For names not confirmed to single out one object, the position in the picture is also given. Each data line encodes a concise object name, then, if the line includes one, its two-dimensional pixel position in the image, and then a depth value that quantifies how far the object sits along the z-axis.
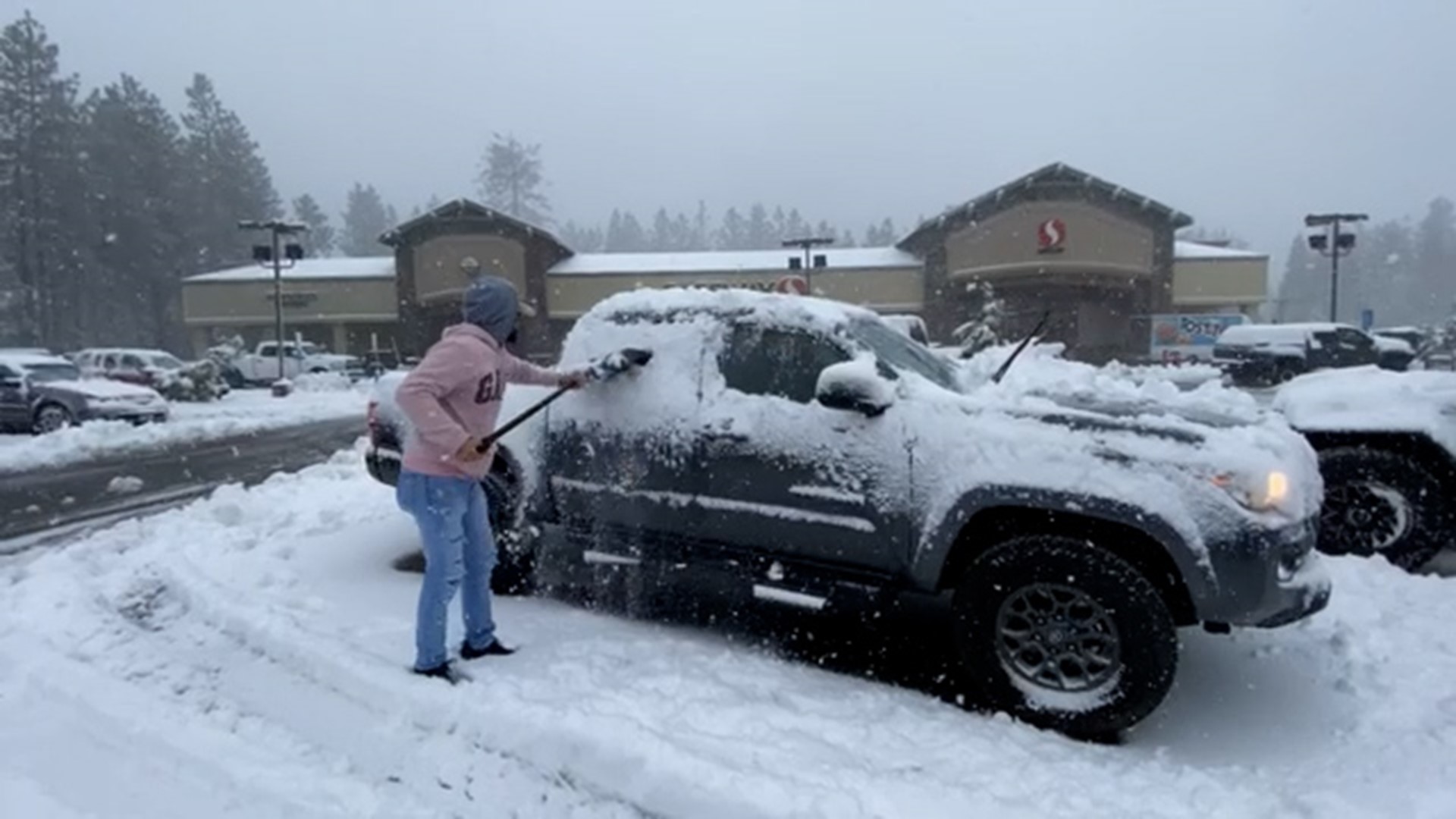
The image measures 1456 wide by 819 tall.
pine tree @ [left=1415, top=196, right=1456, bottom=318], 106.50
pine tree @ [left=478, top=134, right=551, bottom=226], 76.88
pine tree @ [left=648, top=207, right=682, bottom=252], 109.93
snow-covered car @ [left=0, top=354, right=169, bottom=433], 16.89
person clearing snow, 3.96
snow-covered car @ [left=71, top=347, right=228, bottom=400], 25.50
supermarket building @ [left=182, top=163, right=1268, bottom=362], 38.66
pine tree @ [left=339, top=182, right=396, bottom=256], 98.00
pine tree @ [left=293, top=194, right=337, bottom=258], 84.19
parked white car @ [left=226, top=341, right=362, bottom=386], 35.41
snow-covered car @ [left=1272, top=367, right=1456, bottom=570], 5.86
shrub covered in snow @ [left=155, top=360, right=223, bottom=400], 25.44
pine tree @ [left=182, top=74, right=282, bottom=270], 60.47
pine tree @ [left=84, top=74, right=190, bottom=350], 52.34
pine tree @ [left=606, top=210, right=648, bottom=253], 111.94
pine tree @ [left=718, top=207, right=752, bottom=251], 104.56
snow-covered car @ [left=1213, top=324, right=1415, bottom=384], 23.05
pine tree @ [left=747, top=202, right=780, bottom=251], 103.25
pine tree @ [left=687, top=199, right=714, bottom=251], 109.19
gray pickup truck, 3.64
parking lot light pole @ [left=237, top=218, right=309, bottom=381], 28.50
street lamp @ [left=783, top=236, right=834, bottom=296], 30.61
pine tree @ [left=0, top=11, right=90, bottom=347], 47.53
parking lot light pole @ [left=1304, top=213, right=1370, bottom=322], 26.69
